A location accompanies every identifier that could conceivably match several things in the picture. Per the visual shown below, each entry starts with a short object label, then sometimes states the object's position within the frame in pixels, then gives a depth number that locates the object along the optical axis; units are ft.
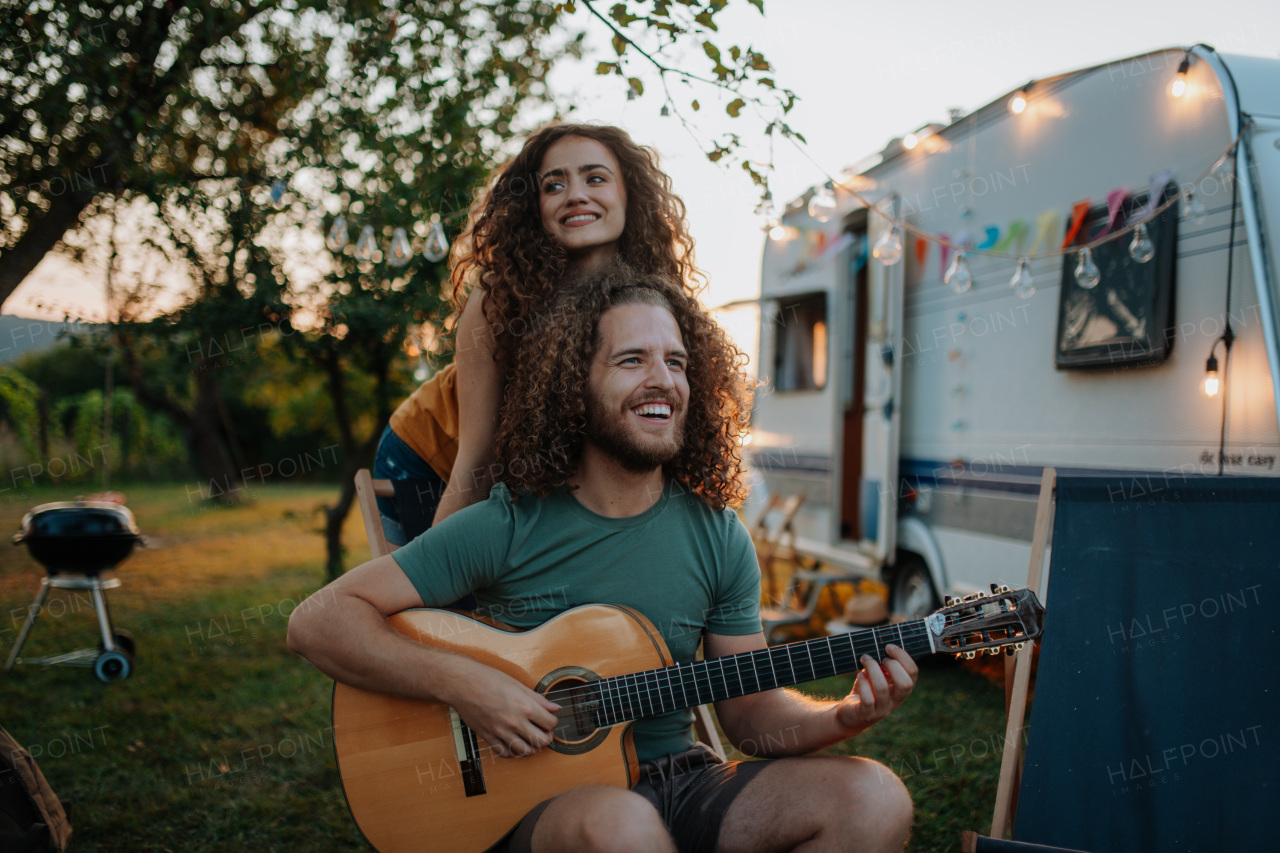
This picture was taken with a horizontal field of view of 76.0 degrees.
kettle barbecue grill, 14.30
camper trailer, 10.07
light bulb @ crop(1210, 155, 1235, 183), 10.03
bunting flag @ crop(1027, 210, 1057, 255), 13.14
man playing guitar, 5.27
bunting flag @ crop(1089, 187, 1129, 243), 11.69
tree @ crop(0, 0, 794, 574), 15.42
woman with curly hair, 7.14
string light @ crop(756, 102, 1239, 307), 10.08
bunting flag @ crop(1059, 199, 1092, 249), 12.40
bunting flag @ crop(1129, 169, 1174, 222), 11.03
